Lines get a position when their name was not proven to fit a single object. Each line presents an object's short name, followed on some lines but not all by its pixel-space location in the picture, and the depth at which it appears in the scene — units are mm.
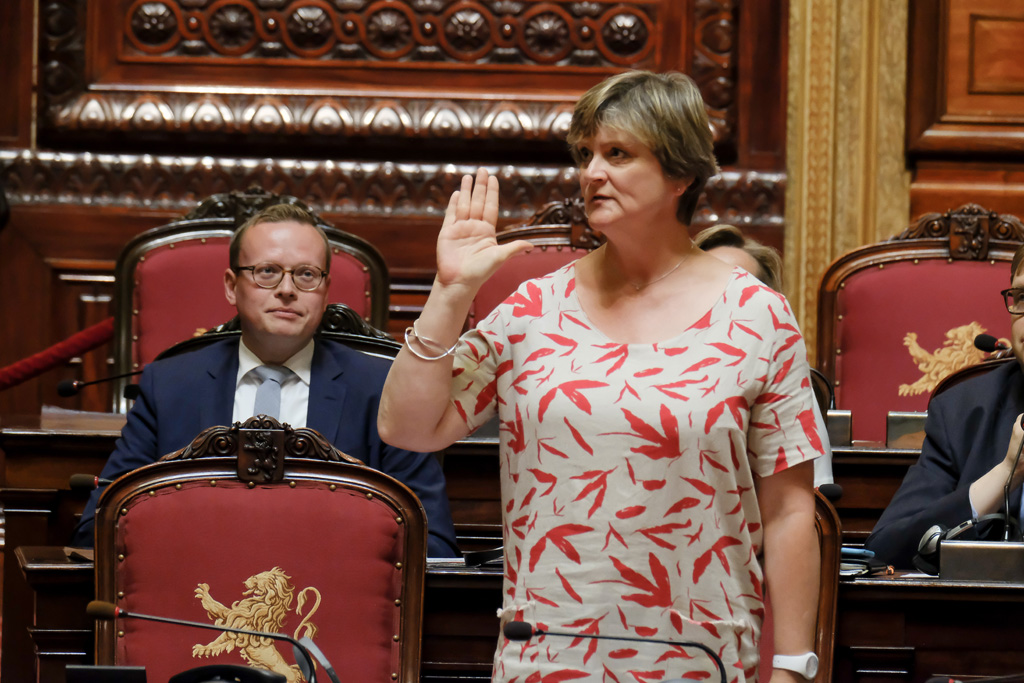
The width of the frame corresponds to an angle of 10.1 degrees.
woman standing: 7570
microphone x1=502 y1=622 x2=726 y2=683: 7523
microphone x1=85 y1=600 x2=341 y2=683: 7463
